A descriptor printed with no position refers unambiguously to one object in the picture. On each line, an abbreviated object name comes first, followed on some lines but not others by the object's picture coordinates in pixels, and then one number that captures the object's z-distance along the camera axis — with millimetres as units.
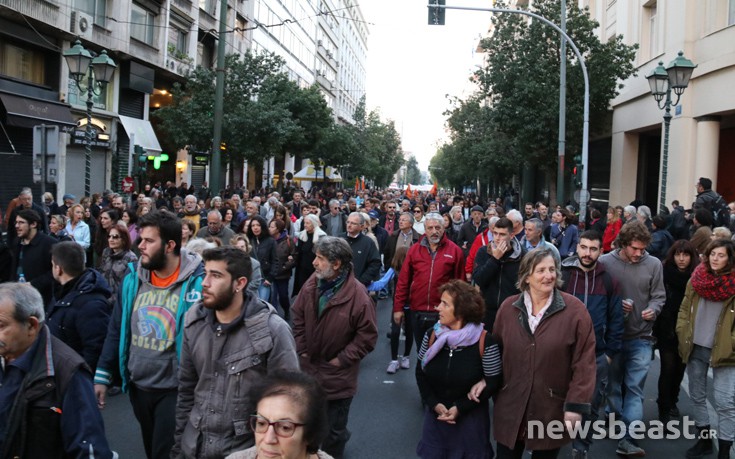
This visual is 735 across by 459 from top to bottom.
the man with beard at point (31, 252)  7176
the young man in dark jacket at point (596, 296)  5148
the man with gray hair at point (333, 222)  13078
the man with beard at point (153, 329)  3996
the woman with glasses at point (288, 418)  2129
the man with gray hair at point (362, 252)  8141
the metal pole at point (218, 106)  17469
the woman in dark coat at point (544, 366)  4043
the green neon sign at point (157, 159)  28547
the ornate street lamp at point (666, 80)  13383
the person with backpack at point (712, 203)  12349
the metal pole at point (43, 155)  11654
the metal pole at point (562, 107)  21281
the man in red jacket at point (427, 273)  7035
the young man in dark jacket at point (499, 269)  6121
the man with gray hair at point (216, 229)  9008
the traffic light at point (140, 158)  19430
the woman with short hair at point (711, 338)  5340
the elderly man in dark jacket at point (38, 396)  2859
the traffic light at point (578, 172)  22031
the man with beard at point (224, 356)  3324
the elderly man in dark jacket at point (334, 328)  4934
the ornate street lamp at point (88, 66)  14602
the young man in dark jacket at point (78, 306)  4449
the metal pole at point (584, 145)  19312
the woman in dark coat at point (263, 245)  9023
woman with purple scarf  4109
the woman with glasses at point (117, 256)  6602
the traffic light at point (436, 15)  15281
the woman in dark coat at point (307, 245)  10055
